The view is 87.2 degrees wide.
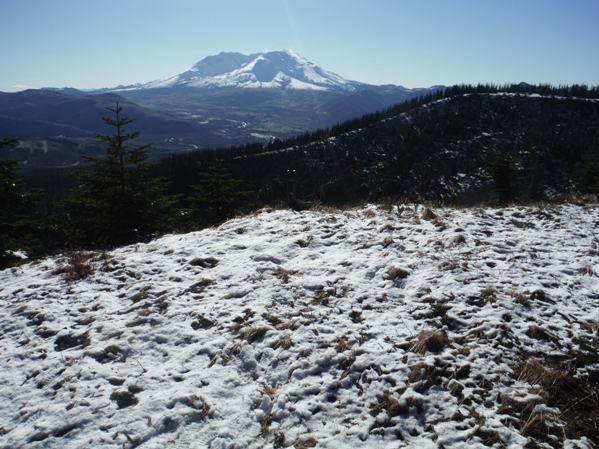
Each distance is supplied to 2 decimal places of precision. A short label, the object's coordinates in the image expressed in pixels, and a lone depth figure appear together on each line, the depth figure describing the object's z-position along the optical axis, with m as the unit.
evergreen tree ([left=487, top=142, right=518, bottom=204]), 26.50
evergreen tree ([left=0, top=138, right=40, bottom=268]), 12.04
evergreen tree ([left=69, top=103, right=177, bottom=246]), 13.83
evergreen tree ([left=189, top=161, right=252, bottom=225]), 20.31
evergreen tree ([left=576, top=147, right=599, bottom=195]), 26.33
